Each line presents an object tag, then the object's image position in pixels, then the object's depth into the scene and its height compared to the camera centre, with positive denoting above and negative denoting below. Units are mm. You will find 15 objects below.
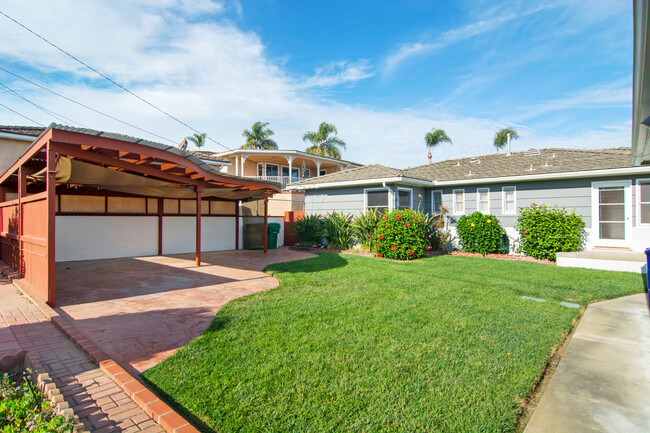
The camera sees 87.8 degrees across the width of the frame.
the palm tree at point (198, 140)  31816 +7592
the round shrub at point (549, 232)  10523 -428
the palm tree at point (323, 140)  30986 +7312
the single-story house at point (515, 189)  10383 +1120
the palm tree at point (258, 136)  31000 +7692
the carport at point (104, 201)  5453 +595
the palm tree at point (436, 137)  31781 +7718
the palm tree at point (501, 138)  31438 +7522
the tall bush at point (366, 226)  12586 -262
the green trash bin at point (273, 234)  14047 -608
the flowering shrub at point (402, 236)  11000 -564
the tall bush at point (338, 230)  13742 -440
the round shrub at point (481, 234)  11938 -548
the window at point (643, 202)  10164 +483
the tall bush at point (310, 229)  14445 -418
